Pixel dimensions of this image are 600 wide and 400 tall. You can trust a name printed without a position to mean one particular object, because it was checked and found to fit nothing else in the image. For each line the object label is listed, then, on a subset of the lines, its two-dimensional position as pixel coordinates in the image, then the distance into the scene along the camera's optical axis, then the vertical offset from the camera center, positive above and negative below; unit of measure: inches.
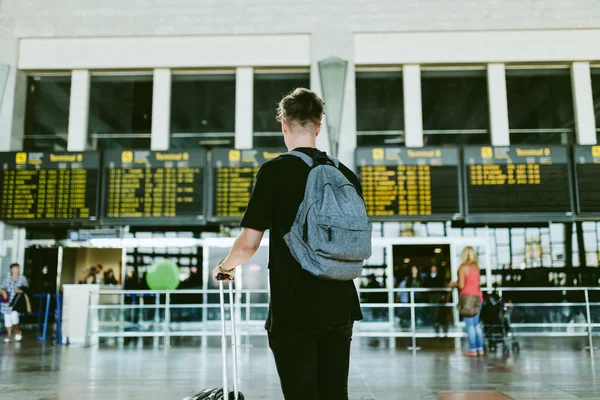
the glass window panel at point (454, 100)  434.6 +142.8
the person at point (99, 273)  454.3 +4.4
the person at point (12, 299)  386.3 -14.7
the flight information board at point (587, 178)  366.3 +66.7
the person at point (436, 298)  357.7 -15.2
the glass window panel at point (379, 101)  433.7 +142.6
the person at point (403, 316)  361.4 -26.5
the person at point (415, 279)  430.0 -2.1
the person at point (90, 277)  421.9 +0.9
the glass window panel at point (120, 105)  441.7 +142.7
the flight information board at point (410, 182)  366.6 +65.2
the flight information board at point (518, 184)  364.8 +62.5
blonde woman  304.7 -14.1
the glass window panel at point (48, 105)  443.5 +143.8
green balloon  421.4 +1.0
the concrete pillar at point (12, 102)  422.6 +140.9
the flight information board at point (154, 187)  374.9 +63.5
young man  69.0 -3.3
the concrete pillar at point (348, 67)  416.5 +166.6
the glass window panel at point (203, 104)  440.5 +142.7
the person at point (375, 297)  368.2 -16.1
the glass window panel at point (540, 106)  427.2 +136.6
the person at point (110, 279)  466.9 -0.9
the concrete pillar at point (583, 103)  418.0 +135.3
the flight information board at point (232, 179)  373.4 +68.4
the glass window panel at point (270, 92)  439.3 +151.7
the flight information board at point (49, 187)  377.1 +64.1
